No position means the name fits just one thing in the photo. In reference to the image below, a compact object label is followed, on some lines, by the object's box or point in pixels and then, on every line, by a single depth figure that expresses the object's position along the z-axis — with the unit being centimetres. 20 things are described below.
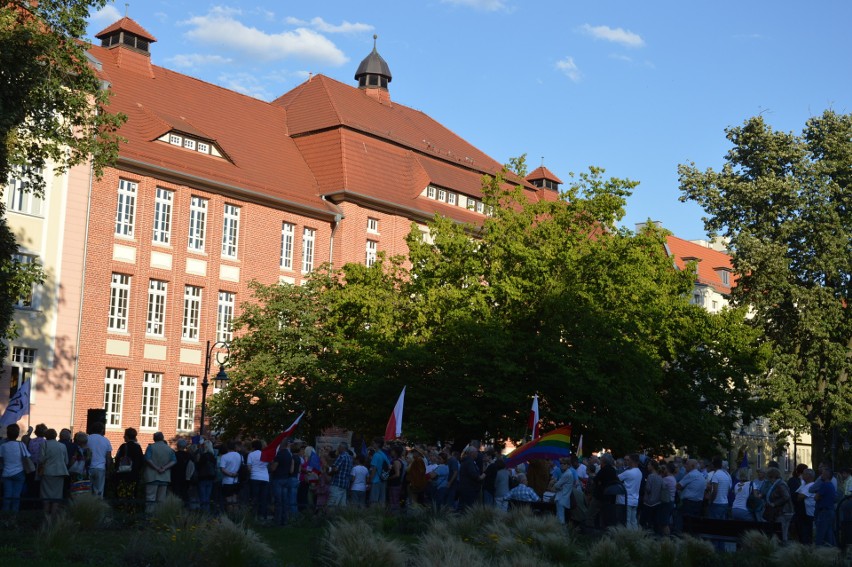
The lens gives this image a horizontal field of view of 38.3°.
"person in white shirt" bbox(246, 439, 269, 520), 2170
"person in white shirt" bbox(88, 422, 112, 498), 1930
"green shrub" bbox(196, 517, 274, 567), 1310
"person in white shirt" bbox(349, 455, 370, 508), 2291
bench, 1798
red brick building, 4278
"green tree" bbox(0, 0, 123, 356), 2414
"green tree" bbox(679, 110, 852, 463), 4266
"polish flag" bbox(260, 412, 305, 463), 2136
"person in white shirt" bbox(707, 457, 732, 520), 2227
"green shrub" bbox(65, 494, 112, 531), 1589
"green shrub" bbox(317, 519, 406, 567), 1269
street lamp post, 3450
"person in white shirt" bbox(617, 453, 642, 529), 2133
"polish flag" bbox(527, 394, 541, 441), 2579
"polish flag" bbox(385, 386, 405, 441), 2536
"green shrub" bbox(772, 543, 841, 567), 1499
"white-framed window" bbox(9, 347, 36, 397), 3891
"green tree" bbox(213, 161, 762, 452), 3675
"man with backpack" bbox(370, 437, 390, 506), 2331
